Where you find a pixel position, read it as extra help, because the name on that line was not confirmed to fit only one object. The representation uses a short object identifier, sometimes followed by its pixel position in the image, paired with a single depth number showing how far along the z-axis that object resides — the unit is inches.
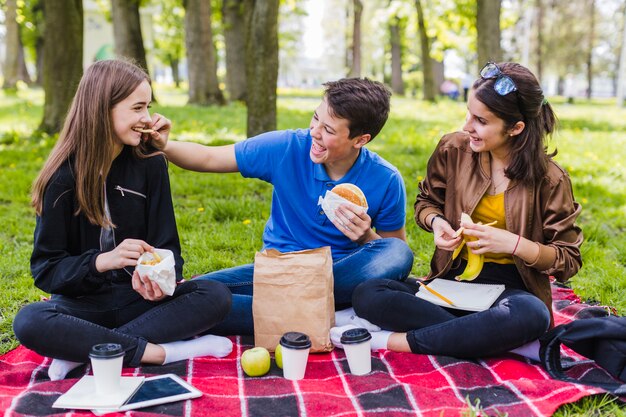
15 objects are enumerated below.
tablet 96.2
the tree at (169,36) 1155.9
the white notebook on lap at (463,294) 120.6
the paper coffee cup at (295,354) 107.7
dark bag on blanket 110.7
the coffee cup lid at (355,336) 110.2
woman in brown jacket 116.8
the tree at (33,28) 1016.9
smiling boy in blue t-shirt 131.0
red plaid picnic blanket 98.2
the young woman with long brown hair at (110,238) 111.7
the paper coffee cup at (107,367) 94.3
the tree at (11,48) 829.2
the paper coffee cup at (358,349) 110.5
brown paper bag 120.9
